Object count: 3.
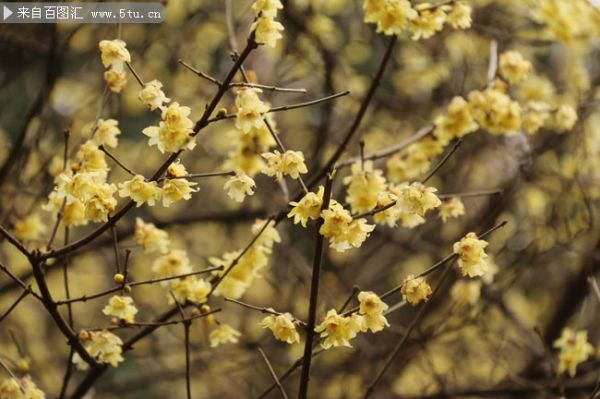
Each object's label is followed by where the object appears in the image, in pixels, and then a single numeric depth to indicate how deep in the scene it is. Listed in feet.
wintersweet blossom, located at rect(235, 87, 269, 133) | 14.32
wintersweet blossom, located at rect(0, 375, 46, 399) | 16.02
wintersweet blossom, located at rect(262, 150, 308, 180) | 14.35
